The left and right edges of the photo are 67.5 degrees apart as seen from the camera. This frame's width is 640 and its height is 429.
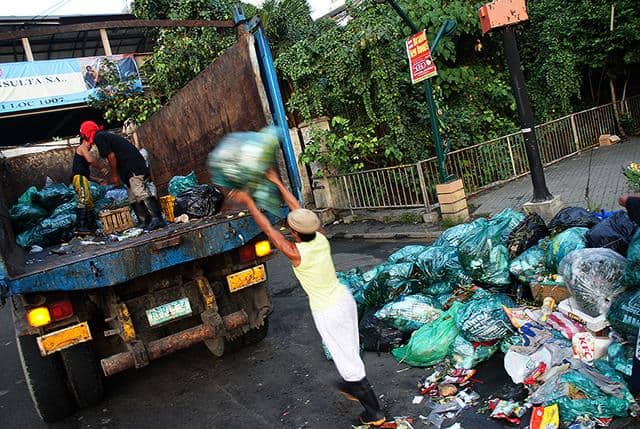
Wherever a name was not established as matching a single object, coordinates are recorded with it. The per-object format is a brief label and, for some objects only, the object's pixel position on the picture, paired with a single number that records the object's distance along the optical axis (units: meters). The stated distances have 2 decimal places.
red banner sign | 7.12
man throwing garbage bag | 2.78
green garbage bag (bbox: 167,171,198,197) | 5.01
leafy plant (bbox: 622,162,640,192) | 4.43
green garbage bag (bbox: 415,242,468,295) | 4.33
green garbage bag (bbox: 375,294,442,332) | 3.95
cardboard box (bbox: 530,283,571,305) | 3.54
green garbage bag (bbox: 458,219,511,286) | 4.08
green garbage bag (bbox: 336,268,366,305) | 4.50
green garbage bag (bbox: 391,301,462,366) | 3.58
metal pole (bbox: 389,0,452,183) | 7.53
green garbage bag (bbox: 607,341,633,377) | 2.71
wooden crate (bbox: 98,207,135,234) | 4.72
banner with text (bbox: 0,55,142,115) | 14.22
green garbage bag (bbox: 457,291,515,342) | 3.47
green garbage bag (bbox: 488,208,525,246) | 4.35
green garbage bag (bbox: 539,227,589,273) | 3.64
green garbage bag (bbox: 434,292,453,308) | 4.23
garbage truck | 3.32
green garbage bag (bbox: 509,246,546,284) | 3.90
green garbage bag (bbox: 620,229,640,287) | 2.82
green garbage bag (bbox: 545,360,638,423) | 2.58
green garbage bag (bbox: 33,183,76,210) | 4.99
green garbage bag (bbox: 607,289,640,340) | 2.68
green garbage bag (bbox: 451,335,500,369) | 3.44
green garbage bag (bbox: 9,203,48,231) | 4.56
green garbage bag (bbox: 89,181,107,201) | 5.74
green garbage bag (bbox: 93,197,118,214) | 5.31
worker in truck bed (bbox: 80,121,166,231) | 4.61
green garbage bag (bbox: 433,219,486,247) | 4.61
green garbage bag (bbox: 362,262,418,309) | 4.39
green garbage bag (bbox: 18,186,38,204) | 4.92
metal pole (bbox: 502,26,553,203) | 5.83
